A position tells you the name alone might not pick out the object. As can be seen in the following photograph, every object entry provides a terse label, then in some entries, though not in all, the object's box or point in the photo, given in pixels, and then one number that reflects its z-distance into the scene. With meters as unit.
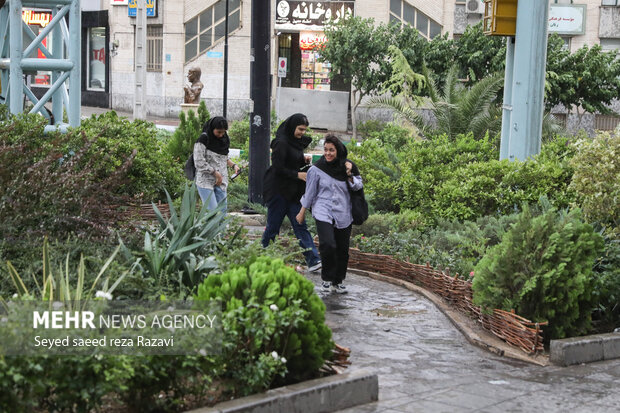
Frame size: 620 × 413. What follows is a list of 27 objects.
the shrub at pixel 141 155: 13.36
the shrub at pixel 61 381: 4.96
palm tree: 17.97
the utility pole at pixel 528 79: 13.56
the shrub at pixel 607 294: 8.76
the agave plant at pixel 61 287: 6.02
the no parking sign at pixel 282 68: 39.00
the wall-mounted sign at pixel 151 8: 44.81
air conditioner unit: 43.72
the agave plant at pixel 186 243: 7.46
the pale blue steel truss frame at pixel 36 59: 12.21
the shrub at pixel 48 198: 7.85
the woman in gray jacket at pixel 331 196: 10.20
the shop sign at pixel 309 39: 44.58
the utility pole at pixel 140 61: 32.09
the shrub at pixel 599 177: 10.22
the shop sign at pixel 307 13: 44.12
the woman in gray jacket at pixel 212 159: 12.10
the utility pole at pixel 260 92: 15.30
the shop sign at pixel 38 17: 46.38
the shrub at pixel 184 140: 18.33
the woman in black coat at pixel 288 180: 10.97
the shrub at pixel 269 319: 5.95
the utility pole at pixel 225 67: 34.31
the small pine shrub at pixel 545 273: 8.26
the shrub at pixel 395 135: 18.39
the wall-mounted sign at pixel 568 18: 42.53
